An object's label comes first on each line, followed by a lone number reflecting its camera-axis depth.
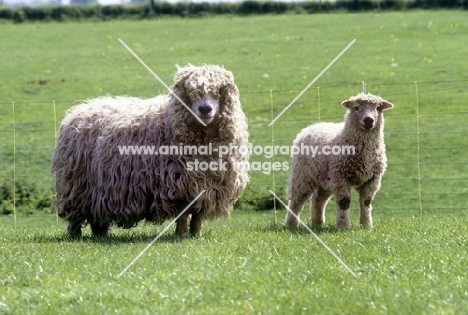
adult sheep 9.12
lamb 9.80
